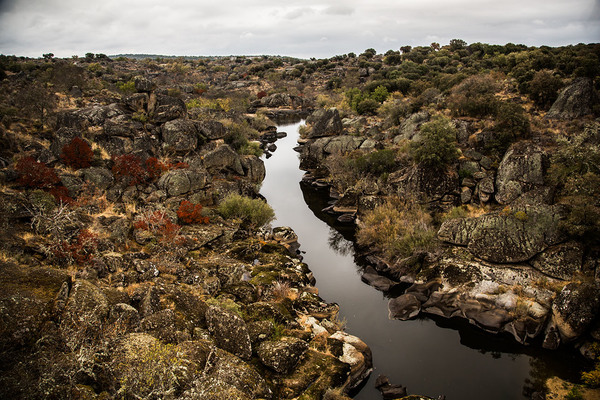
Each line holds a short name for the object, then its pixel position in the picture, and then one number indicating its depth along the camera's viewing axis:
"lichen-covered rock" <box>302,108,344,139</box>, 49.10
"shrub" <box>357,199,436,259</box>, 23.05
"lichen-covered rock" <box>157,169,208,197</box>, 26.72
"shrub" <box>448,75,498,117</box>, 31.67
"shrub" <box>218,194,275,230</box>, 27.03
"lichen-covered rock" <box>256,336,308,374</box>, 12.33
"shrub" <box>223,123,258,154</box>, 39.78
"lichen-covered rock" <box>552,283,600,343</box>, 15.48
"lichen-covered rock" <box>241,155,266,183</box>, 36.81
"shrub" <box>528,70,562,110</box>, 30.83
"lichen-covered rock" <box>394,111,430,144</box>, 35.75
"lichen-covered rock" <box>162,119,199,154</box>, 31.42
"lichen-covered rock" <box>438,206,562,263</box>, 19.17
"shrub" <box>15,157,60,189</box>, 19.72
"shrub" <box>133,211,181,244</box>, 20.24
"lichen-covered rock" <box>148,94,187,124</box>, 33.09
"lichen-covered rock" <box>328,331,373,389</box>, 14.55
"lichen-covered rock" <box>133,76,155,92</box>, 34.59
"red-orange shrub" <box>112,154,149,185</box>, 25.30
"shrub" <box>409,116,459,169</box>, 27.25
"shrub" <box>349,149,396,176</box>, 32.72
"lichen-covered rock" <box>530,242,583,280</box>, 17.92
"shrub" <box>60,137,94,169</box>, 23.67
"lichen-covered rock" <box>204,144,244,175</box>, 32.59
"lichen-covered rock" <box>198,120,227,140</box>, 35.03
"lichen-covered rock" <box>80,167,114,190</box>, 23.37
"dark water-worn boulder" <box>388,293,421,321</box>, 19.27
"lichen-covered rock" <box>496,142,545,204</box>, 22.88
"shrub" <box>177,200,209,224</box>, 23.72
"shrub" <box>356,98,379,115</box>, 51.59
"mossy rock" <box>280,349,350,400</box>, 12.08
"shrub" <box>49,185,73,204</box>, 19.86
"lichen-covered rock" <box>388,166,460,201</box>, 26.84
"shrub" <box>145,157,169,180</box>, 27.34
